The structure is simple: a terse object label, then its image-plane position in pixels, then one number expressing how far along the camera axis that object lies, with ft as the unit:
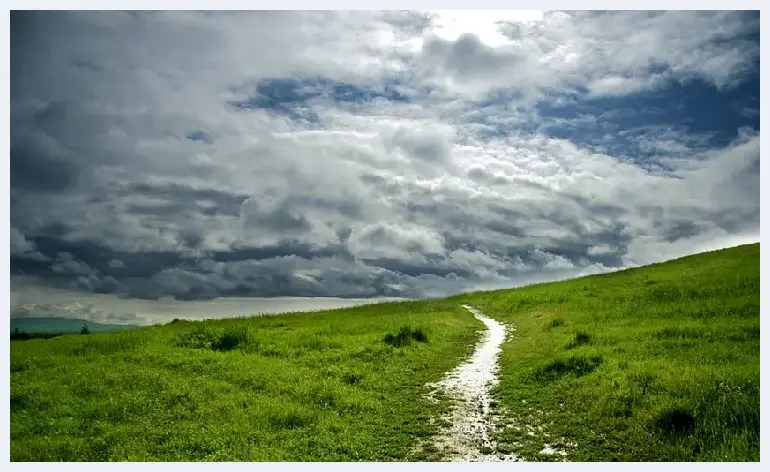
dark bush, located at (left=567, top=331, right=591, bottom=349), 100.05
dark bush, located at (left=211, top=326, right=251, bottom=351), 107.04
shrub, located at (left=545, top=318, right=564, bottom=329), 129.75
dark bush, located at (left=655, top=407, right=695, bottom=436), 53.36
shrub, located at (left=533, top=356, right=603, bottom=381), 78.90
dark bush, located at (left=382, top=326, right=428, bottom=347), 111.34
